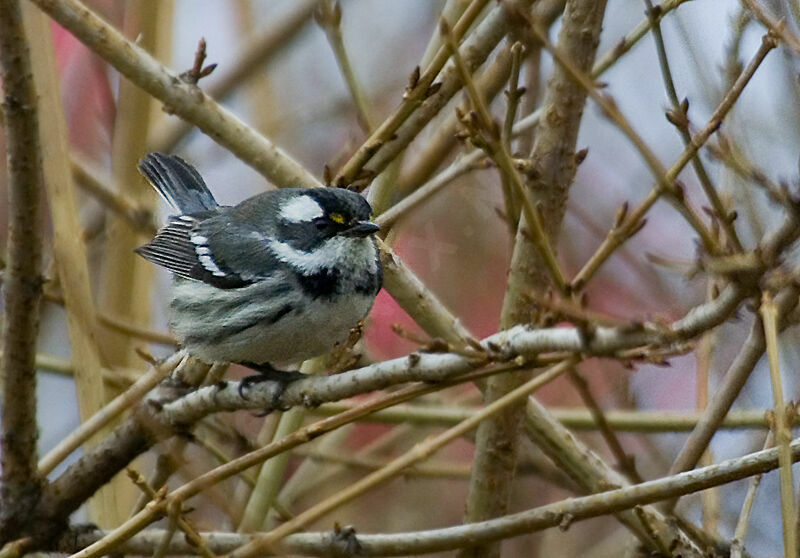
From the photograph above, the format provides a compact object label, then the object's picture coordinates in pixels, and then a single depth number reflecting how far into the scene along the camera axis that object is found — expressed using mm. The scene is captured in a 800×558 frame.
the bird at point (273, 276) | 7008
